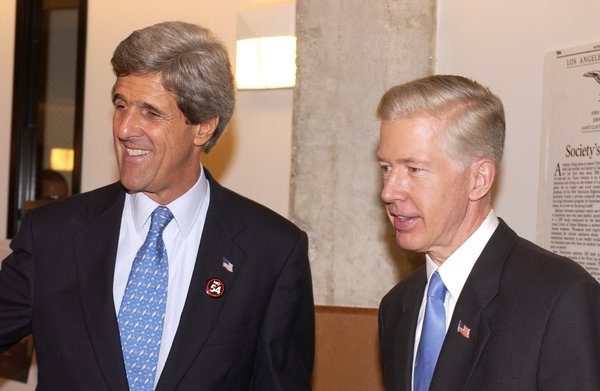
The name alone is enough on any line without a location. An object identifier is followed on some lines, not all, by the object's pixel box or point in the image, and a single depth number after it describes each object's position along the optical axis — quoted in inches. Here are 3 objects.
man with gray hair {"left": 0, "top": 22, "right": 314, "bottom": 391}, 95.7
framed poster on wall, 127.9
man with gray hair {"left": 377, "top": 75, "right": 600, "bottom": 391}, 81.4
